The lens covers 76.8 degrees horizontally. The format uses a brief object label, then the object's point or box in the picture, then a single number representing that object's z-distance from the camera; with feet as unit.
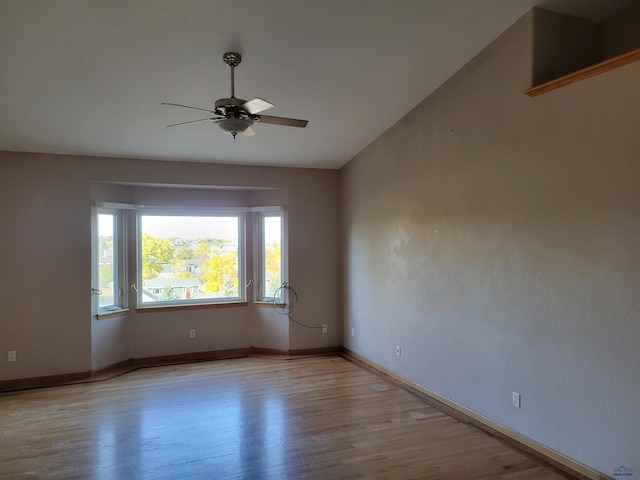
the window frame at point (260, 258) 18.74
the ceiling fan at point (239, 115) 8.62
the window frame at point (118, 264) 16.47
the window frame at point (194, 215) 17.19
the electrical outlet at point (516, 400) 9.85
